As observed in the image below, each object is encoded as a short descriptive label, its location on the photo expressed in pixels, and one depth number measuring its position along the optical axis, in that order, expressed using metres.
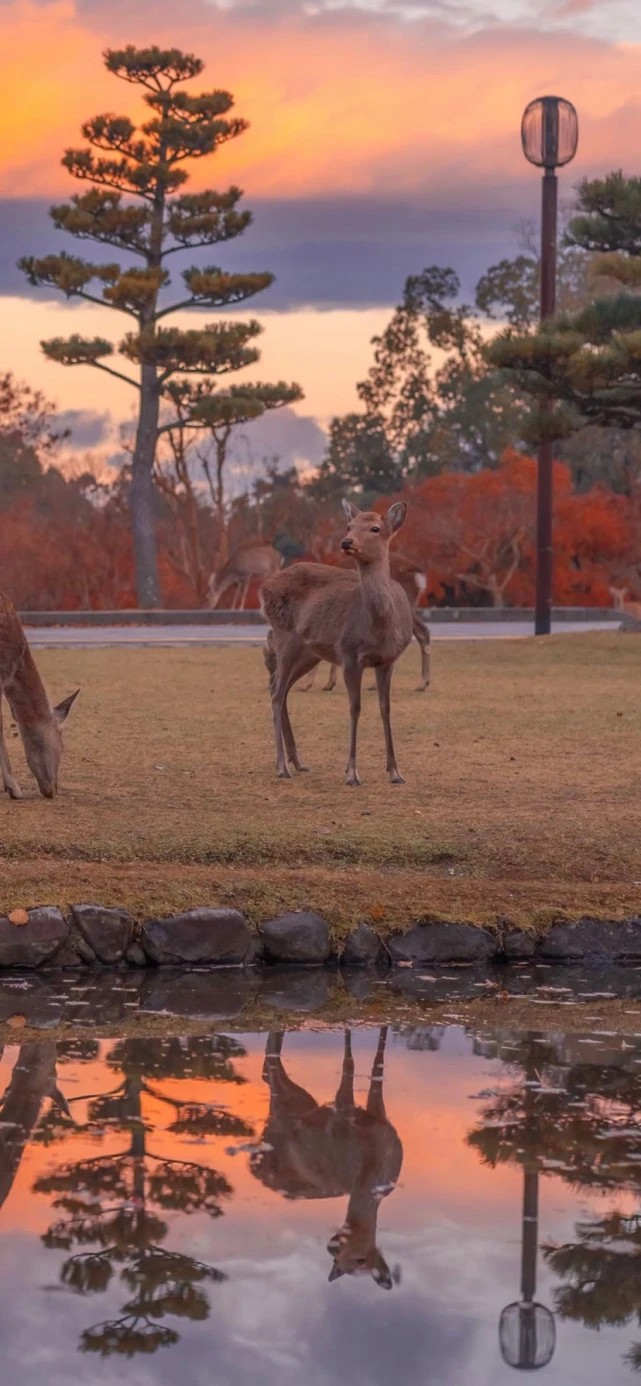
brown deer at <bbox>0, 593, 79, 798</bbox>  10.08
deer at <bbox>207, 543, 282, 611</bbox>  34.25
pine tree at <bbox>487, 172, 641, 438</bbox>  20.59
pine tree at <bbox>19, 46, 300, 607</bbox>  35.31
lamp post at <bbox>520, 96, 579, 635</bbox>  25.66
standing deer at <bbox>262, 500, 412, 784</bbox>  10.62
